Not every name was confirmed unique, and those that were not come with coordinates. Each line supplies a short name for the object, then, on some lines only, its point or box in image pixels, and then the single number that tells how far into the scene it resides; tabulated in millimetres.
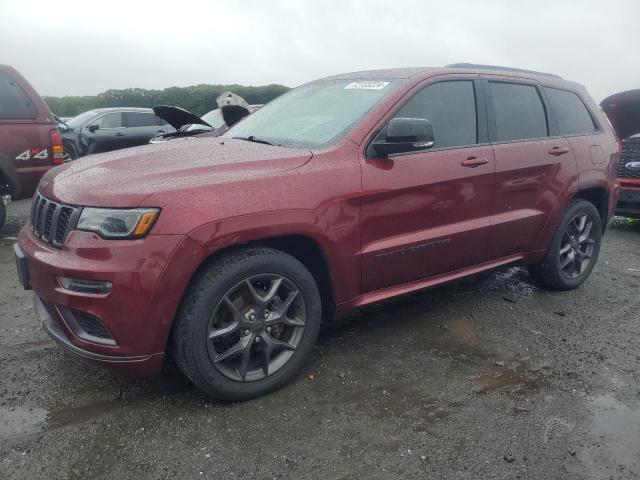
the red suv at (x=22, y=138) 5754
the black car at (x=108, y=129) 12078
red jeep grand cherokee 2447
